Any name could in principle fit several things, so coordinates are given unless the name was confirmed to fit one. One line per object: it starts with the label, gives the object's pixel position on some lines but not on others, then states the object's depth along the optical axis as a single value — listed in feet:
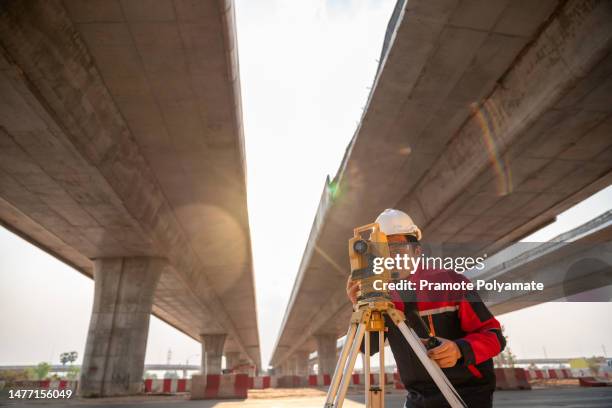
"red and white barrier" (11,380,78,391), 76.79
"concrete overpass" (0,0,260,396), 24.81
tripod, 6.87
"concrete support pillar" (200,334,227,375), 142.10
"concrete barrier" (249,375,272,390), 98.92
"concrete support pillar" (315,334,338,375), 140.46
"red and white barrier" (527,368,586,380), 96.58
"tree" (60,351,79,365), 531.37
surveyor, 6.78
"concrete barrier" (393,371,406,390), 71.80
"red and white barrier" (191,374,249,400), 58.18
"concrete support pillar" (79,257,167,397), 49.70
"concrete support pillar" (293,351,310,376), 230.97
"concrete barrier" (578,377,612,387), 70.36
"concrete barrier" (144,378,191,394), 79.30
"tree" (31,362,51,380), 529.86
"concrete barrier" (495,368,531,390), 66.93
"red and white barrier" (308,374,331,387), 104.83
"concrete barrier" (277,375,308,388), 112.37
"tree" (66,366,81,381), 561.68
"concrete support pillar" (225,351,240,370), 231.79
